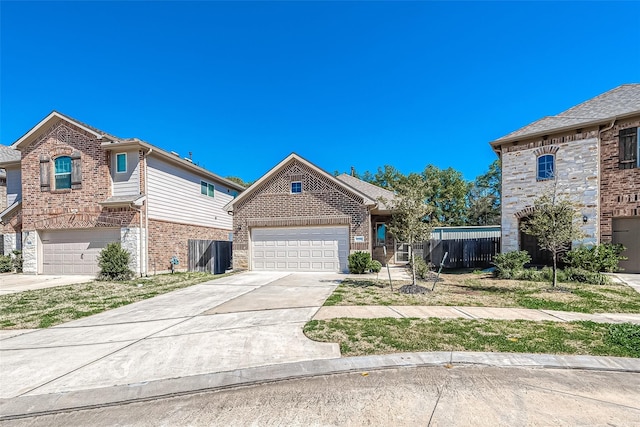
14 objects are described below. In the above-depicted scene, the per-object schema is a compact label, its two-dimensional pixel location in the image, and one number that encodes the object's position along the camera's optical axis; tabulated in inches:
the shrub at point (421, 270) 500.4
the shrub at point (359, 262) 558.9
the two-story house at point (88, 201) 580.7
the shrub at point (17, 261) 657.0
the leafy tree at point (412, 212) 396.8
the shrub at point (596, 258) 489.7
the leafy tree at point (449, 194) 1545.3
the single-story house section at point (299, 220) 589.6
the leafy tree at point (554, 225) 387.5
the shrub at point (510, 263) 503.5
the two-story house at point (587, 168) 505.0
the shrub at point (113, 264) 541.6
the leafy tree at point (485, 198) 1637.6
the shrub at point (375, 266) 560.7
